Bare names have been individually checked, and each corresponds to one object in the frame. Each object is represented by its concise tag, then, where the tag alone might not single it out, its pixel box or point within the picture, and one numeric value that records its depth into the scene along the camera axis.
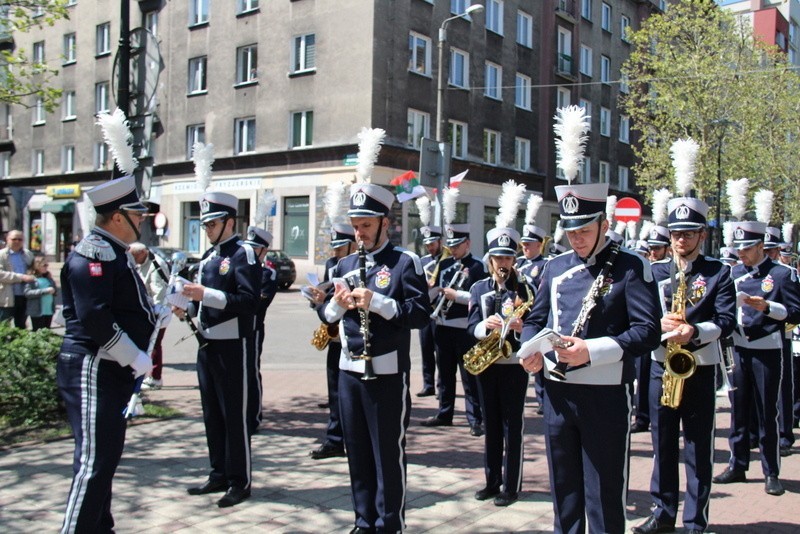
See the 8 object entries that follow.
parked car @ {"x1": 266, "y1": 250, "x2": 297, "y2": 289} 27.91
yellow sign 39.03
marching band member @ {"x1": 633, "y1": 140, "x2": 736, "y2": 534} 5.32
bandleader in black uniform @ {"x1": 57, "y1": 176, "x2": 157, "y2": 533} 4.41
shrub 7.92
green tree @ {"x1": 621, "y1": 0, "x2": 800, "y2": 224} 28.23
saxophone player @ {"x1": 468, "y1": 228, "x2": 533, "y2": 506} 6.05
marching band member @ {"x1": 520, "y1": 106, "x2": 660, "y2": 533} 4.20
